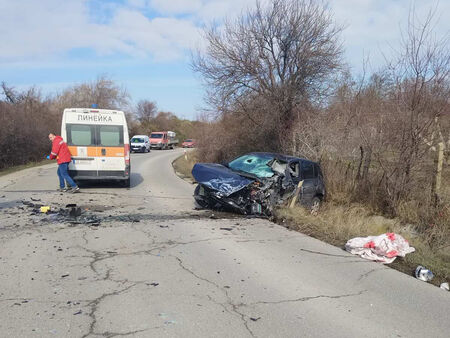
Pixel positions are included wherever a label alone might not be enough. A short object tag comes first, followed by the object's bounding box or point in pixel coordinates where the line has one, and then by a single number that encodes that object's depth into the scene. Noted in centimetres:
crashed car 801
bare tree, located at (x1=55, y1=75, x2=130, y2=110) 4646
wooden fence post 845
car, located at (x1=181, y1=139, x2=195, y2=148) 5050
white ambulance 1132
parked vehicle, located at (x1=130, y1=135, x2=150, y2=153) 3794
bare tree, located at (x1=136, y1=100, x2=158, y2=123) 7506
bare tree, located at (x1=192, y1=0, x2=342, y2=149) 1562
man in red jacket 1060
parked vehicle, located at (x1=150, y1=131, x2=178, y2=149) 4594
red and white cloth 562
